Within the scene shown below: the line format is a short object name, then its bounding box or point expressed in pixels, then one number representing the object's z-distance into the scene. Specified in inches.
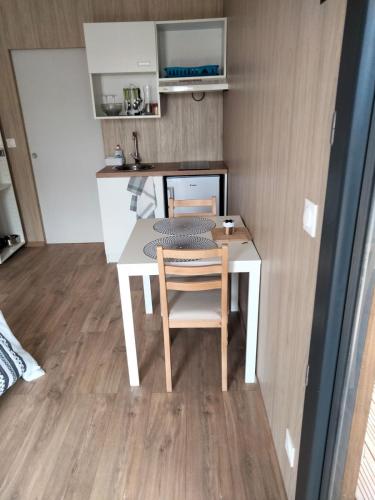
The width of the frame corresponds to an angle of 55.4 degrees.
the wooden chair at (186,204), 102.2
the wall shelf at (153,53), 124.0
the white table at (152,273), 71.2
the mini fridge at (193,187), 132.7
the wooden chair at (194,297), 64.6
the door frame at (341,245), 29.3
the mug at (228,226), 84.1
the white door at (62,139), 145.0
